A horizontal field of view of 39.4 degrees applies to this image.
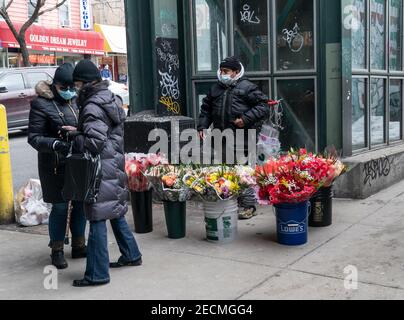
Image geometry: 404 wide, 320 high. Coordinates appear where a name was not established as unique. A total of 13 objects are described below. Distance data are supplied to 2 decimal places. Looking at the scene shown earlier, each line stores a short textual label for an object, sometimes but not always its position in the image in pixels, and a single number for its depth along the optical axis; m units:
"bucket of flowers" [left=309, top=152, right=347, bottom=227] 5.69
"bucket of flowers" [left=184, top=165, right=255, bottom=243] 5.39
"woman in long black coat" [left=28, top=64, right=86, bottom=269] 4.93
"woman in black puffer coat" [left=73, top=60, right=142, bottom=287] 4.37
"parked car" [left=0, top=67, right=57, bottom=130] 15.18
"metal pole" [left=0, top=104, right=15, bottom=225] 6.66
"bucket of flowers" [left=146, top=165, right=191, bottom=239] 5.63
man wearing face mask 6.33
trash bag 6.60
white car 18.73
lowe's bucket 5.31
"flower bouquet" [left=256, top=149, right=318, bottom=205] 5.18
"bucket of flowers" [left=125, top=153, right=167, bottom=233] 5.89
